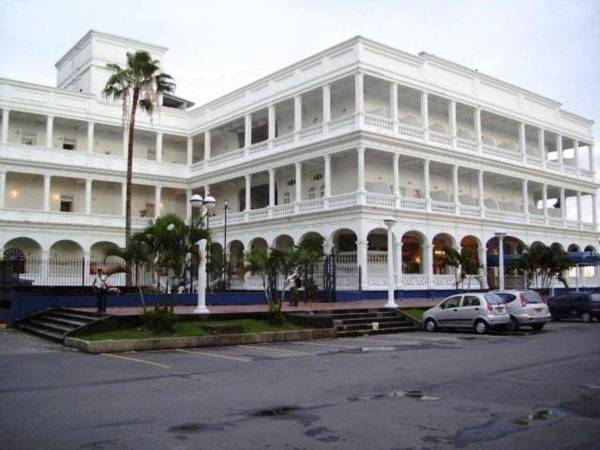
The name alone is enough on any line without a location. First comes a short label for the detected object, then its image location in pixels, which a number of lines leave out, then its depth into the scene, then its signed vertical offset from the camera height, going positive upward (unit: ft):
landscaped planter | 50.03 -5.09
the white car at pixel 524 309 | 71.77 -2.94
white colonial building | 114.11 +26.33
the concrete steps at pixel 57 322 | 58.37 -3.96
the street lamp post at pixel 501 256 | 102.04 +4.83
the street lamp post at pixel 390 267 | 81.05 +2.34
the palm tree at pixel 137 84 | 105.40 +35.24
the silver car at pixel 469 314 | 69.15 -3.40
